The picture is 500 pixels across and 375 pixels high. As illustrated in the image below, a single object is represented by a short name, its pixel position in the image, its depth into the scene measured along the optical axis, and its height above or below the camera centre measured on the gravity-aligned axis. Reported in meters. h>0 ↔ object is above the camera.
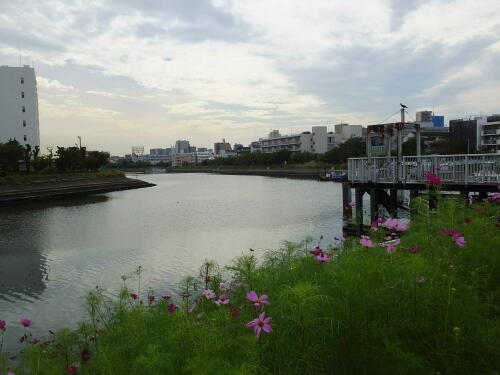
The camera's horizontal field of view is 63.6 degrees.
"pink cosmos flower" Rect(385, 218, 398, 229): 3.75 -0.59
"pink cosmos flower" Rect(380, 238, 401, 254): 3.61 -0.80
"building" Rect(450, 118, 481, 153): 85.96 +5.85
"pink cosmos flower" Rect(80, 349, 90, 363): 4.38 -2.08
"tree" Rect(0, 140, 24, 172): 49.53 +1.81
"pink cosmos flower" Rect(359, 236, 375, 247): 3.34 -0.70
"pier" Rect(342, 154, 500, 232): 13.44 -0.61
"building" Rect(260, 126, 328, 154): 133.38 +7.25
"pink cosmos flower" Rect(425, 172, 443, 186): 3.80 -0.20
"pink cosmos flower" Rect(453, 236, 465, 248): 3.17 -0.65
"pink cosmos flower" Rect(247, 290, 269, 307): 2.86 -0.98
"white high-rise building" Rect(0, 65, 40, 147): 65.31 +10.71
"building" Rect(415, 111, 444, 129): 114.38 +10.52
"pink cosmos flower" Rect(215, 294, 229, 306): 3.89 -1.34
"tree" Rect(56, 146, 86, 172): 64.31 +1.74
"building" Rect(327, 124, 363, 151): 136.25 +9.52
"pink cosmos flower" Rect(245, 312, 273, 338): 2.59 -1.04
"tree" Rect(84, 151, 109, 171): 72.91 +1.49
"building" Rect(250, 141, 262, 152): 168.21 +7.69
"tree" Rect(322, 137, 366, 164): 90.44 +2.32
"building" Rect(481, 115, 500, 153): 80.31 +4.74
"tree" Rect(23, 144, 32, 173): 56.80 +1.82
